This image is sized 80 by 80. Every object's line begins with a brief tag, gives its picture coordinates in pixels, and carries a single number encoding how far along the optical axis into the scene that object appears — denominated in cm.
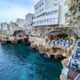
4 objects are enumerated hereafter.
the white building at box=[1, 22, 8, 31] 3321
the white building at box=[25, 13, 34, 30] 3019
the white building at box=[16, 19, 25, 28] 3569
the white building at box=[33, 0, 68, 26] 1600
